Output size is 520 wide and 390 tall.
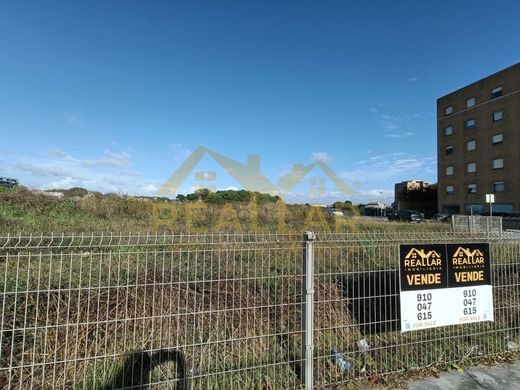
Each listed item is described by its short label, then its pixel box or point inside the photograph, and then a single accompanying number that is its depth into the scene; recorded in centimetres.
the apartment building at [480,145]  3703
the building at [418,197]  5781
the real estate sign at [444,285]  366
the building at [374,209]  6204
